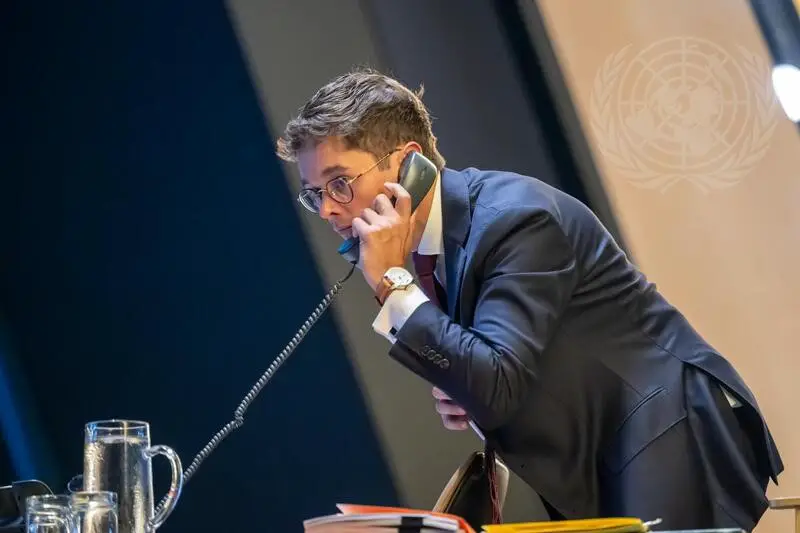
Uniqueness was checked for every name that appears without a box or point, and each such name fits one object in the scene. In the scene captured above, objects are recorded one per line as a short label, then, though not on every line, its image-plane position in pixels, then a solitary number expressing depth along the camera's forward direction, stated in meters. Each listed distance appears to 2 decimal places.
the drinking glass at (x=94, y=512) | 10.89
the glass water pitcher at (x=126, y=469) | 11.09
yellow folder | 10.69
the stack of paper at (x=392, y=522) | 10.71
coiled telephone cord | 11.99
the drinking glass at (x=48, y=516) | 10.85
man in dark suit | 11.28
